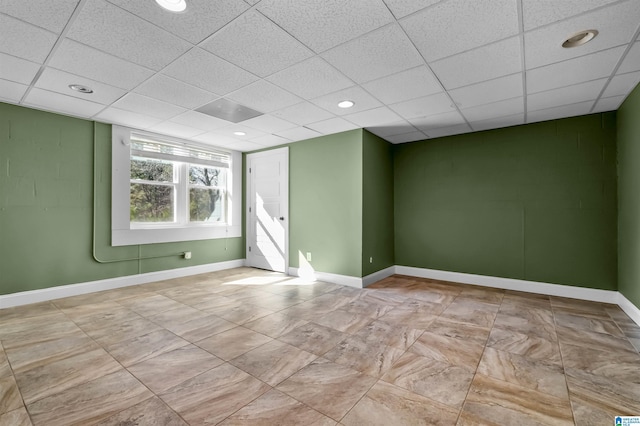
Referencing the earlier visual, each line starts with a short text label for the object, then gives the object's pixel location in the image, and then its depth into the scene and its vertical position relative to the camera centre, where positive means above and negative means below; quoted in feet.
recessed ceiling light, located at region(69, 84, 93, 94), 9.79 +4.54
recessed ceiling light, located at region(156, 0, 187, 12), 5.90 +4.50
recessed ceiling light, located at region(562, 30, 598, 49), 6.84 +4.42
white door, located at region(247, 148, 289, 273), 17.93 +0.32
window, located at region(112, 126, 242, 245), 14.56 +1.47
